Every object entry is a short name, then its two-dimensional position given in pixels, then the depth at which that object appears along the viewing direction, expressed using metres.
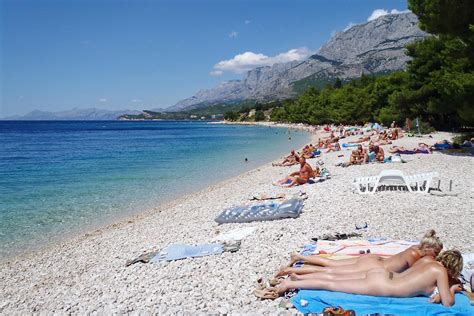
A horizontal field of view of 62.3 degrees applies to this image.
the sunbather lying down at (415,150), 20.43
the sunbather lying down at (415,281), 4.73
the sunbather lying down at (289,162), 23.51
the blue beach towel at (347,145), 29.49
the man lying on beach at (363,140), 31.50
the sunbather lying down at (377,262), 5.02
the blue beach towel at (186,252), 7.62
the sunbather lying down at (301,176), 15.16
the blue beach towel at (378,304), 4.60
